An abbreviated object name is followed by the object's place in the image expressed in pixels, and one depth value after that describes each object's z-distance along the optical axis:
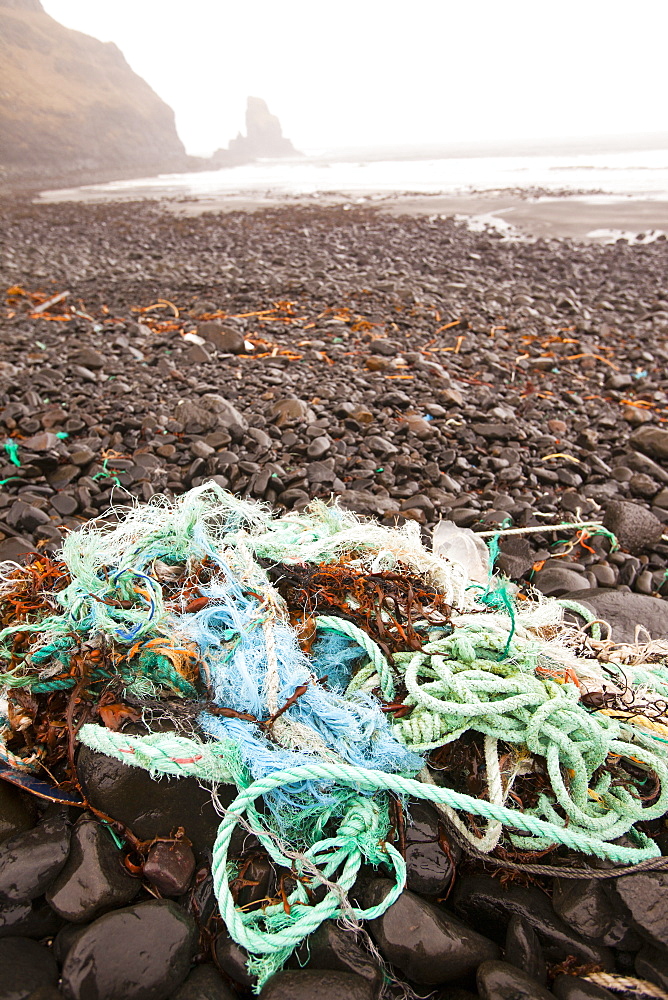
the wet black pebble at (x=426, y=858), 0.65
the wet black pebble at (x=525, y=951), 0.60
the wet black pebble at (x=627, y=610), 1.06
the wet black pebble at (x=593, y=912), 0.61
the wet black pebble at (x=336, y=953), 0.58
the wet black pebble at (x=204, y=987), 0.57
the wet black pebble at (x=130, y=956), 0.56
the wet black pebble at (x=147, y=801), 0.66
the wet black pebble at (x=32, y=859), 0.61
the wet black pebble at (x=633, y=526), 1.34
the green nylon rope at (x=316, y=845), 0.59
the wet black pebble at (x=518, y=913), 0.61
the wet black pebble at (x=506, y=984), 0.56
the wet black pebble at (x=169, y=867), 0.63
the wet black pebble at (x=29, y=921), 0.60
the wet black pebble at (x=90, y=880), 0.61
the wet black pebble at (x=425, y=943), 0.59
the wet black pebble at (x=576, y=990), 0.57
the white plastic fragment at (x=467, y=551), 1.04
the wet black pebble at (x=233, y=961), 0.58
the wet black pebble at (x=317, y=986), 0.55
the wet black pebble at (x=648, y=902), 0.59
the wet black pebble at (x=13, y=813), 0.65
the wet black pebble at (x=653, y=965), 0.58
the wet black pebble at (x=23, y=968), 0.55
